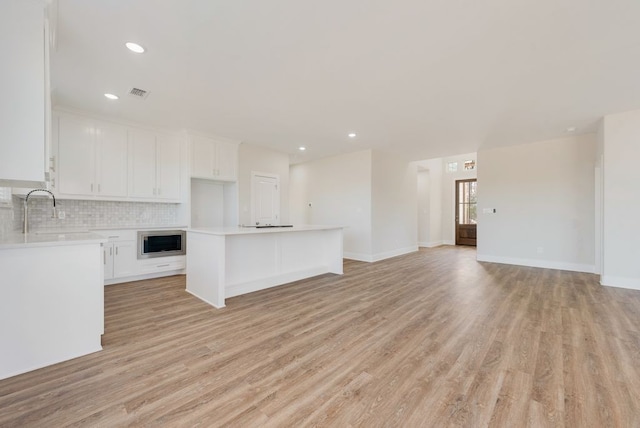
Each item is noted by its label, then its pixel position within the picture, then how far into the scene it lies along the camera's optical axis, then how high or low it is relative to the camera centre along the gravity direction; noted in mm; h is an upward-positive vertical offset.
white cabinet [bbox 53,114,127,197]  3947 +826
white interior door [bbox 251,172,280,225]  6074 +315
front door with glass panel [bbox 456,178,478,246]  9102 +29
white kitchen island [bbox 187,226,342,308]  3279 -684
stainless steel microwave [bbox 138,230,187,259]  4441 -540
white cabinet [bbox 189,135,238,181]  5066 +1052
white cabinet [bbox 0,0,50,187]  1762 +796
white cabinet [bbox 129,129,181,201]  4574 +819
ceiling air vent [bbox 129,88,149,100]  3340 +1504
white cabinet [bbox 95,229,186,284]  4156 -792
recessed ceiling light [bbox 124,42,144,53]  2443 +1516
